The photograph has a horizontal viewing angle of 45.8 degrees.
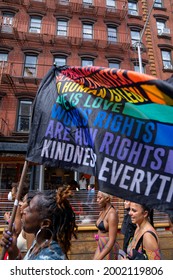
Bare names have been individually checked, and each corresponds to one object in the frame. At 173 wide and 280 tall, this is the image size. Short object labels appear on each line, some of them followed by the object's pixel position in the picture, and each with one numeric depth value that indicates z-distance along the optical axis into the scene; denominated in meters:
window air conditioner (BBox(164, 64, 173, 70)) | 17.36
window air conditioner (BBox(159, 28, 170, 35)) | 18.40
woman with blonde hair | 3.33
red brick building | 13.46
